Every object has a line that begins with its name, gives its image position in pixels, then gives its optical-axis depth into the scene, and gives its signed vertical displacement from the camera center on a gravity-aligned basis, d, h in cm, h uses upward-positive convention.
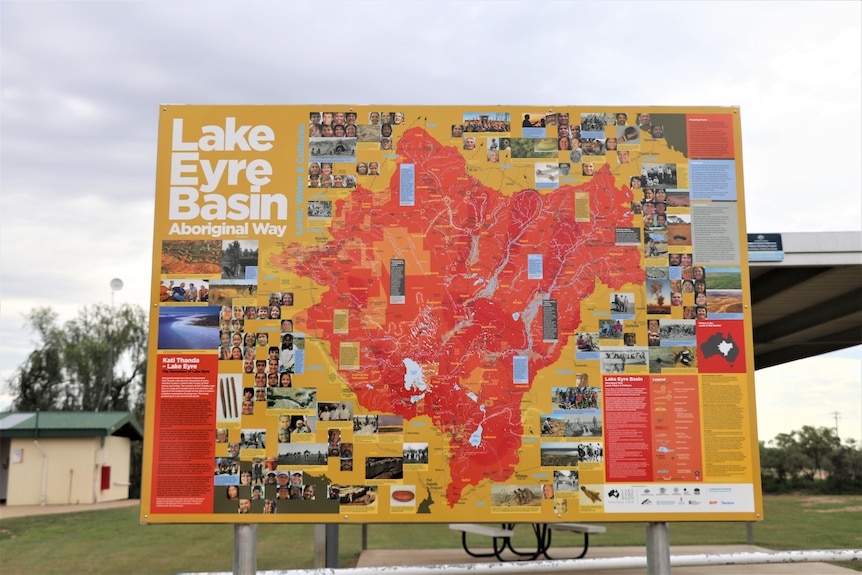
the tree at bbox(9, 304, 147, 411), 3700 +227
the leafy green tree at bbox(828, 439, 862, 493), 2107 -158
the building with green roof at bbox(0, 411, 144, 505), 2469 -155
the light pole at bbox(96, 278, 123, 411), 3666 +303
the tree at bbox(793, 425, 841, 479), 2222 -92
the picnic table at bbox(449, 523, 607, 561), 1007 -164
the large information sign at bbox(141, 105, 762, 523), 409 +51
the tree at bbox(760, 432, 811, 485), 2228 -137
